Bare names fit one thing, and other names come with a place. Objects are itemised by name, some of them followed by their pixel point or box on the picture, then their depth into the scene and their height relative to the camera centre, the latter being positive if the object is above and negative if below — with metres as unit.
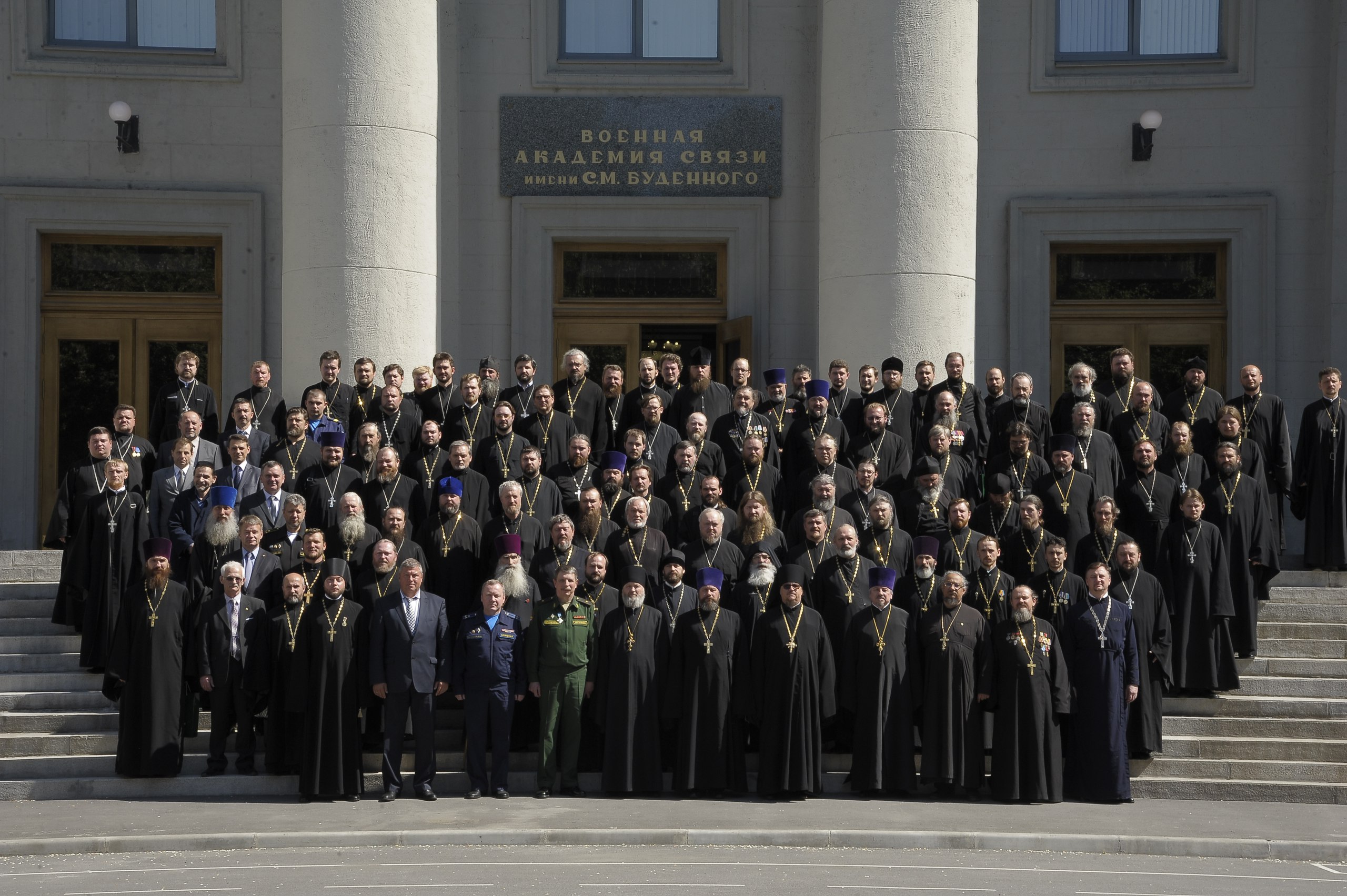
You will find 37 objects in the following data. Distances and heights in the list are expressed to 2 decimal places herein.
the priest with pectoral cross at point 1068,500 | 13.36 -0.73
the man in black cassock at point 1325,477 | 14.38 -0.57
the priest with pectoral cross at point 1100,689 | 11.69 -1.98
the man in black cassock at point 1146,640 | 12.05 -1.68
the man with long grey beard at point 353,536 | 12.29 -0.99
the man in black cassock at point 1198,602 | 12.77 -1.47
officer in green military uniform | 11.75 -1.87
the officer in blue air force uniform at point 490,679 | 11.58 -1.91
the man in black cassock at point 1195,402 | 14.64 +0.07
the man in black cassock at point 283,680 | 11.73 -1.94
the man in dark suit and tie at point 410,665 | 11.52 -1.81
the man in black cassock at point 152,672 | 11.67 -1.91
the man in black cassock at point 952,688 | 11.77 -1.98
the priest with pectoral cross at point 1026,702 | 11.65 -2.06
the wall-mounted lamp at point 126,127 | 17.06 +2.81
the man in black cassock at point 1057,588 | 12.20 -1.31
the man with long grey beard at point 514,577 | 11.99 -1.24
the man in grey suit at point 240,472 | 13.06 -0.55
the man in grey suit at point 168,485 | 13.02 -0.65
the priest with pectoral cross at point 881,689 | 11.78 -2.00
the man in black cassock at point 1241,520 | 13.28 -0.88
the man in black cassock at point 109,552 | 12.86 -1.17
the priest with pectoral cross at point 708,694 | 11.76 -2.04
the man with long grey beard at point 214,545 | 12.38 -1.05
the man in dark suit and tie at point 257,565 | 12.12 -1.19
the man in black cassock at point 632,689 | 11.76 -2.01
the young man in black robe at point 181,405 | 14.58 -0.03
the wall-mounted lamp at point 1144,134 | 17.25 +2.86
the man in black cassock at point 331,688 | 11.44 -1.98
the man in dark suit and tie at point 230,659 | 11.77 -1.80
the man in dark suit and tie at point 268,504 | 12.72 -0.78
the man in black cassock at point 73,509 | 13.09 -0.86
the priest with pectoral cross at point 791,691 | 11.65 -2.01
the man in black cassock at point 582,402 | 14.58 +0.02
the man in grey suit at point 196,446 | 13.16 -0.36
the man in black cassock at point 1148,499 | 13.20 -0.72
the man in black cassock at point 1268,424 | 14.41 -0.12
